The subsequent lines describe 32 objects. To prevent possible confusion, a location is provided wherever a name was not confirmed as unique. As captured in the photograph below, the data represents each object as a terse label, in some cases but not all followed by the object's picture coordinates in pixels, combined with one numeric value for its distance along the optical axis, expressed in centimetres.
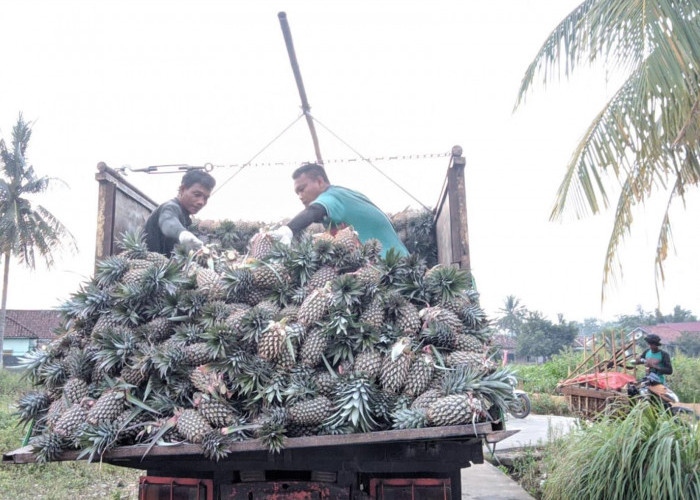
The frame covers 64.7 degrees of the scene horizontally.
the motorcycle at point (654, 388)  839
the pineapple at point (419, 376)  225
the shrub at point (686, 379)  1490
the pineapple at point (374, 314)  246
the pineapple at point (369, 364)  227
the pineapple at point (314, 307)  246
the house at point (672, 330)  4972
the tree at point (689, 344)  4634
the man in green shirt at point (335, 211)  363
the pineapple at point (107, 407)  224
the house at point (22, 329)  3449
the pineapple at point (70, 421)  225
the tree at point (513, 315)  6247
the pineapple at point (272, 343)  233
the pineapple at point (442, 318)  253
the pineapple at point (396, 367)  225
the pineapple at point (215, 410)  219
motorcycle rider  850
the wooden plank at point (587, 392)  971
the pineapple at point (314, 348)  238
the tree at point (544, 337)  4762
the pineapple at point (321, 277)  273
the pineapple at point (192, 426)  213
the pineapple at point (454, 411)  203
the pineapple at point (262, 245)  305
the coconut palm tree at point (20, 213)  1969
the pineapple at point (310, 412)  215
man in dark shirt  369
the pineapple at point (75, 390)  248
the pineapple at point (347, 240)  295
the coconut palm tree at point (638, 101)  441
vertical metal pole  433
